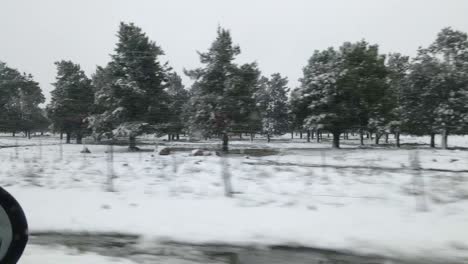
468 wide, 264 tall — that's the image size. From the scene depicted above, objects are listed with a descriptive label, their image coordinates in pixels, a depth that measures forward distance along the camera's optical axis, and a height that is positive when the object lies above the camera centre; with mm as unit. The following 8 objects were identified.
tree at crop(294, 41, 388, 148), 38656 +4446
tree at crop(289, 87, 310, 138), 40781 +3186
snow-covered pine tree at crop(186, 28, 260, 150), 35219 +4114
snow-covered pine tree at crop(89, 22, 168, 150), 34719 +4255
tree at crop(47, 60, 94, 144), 50781 +4735
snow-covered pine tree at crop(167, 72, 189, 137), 35656 +1516
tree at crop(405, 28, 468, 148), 39438 +5021
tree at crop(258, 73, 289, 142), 67812 +5483
